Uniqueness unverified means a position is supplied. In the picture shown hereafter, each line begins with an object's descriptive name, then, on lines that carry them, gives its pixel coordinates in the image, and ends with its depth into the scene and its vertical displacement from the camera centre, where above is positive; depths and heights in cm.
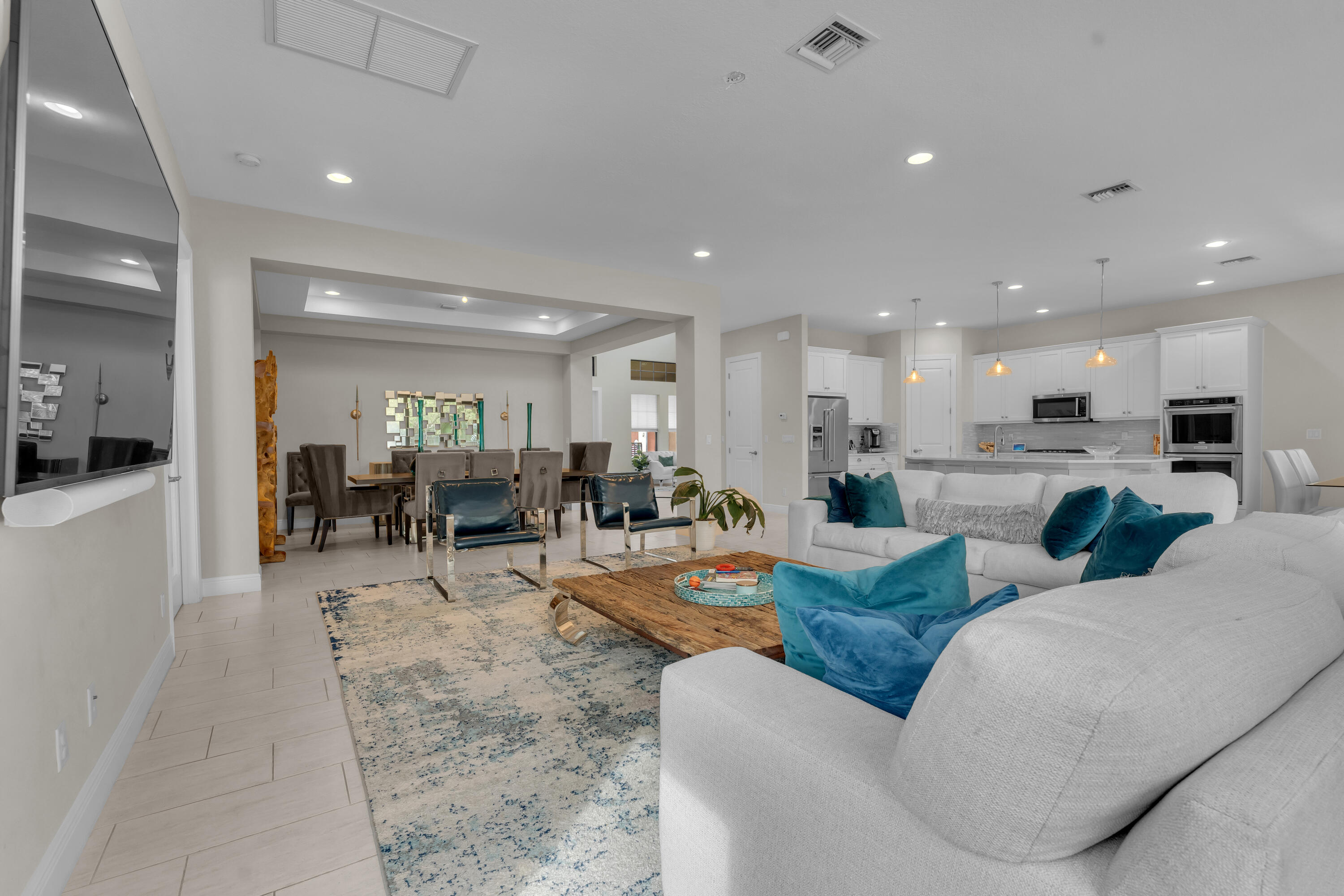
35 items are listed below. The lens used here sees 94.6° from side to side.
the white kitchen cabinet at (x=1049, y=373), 803 +101
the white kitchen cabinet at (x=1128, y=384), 720 +79
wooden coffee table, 219 -66
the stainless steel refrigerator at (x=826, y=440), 817 +14
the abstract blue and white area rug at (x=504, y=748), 159 -103
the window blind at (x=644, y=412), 1233 +78
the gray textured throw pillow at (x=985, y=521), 370 -44
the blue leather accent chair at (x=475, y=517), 416 -46
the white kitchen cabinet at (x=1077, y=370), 778 +101
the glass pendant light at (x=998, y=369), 702 +93
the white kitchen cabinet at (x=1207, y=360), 635 +95
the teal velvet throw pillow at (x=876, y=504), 439 -38
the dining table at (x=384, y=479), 614 -28
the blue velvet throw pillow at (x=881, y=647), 108 -35
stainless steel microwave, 773 +54
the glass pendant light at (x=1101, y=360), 605 +89
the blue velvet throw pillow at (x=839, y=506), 463 -41
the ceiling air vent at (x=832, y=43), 243 +166
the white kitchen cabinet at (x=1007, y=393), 837 +79
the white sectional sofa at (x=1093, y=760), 60 -34
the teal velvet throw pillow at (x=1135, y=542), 238 -37
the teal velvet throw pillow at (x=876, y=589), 131 -30
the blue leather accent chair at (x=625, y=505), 502 -44
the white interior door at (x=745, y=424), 867 +39
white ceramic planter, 569 -78
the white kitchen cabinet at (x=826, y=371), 831 +109
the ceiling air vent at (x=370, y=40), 234 +166
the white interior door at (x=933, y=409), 885 +59
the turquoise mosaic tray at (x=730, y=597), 265 -63
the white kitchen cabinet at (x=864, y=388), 898 +92
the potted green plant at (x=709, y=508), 563 -52
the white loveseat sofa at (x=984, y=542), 330 -55
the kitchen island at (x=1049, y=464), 559 -14
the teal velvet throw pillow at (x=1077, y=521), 327 -38
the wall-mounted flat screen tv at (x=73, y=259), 116 +45
